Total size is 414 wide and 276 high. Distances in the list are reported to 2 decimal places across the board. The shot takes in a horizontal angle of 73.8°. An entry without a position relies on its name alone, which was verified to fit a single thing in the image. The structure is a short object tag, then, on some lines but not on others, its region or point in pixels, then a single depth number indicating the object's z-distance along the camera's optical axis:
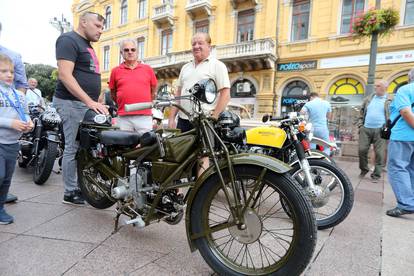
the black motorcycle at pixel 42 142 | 3.61
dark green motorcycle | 1.55
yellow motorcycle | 2.57
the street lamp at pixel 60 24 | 12.77
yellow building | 11.87
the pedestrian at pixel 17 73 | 3.07
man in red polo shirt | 3.00
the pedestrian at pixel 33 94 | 6.40
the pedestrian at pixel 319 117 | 5.25
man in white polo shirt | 2.83
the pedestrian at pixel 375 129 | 4.96
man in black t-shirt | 2.72
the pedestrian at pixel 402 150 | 3.00
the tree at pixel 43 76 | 37.06
